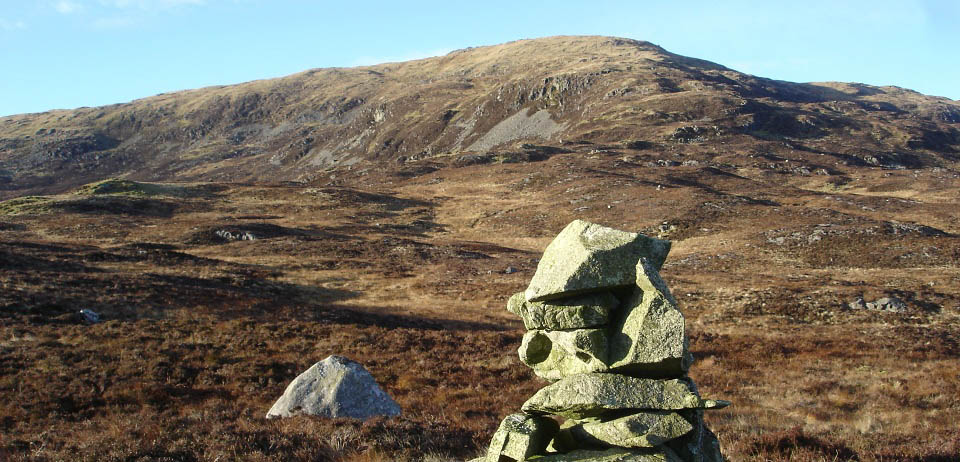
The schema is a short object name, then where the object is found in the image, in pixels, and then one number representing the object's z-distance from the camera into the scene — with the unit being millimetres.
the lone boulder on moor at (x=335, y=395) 14094
